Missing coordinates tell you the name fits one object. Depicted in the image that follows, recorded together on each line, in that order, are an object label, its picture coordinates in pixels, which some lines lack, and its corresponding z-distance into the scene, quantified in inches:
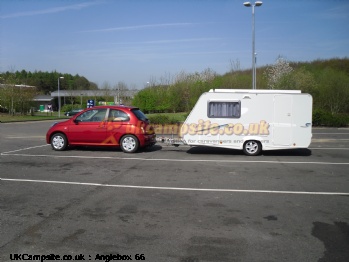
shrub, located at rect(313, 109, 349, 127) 962.1
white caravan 451.5
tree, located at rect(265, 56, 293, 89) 1278.7
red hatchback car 464.4
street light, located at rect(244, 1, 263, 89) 799.5
